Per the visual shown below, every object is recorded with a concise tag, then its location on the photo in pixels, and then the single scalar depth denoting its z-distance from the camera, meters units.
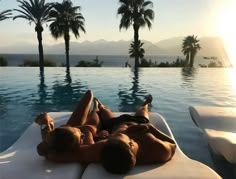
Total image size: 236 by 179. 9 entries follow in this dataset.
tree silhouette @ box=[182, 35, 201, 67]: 20.15
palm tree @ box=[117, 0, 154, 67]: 15.31
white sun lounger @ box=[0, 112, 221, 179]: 1.40
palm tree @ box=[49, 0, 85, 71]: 14.89
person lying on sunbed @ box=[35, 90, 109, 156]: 1.54
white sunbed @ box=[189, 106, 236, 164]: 1.96
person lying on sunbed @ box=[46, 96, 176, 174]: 1.39
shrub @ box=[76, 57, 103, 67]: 15.12
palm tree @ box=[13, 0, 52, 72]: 14.36
